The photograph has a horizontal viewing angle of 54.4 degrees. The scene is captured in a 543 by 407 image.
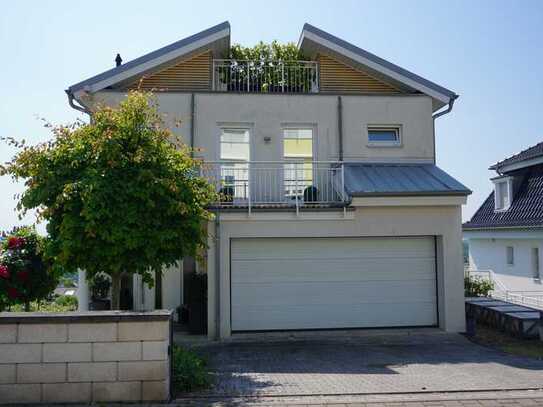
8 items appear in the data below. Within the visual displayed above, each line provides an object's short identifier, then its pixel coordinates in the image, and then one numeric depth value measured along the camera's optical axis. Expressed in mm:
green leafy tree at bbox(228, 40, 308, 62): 15744
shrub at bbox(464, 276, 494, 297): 17778
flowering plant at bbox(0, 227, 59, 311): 11109
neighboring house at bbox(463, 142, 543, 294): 17312
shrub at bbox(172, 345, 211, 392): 7555
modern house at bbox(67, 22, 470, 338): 12203
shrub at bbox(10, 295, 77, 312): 14688
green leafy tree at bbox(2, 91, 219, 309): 8555
